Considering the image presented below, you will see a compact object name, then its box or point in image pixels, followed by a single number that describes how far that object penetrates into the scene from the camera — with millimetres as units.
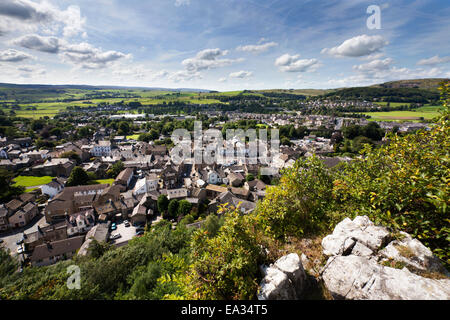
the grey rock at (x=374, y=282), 3662
